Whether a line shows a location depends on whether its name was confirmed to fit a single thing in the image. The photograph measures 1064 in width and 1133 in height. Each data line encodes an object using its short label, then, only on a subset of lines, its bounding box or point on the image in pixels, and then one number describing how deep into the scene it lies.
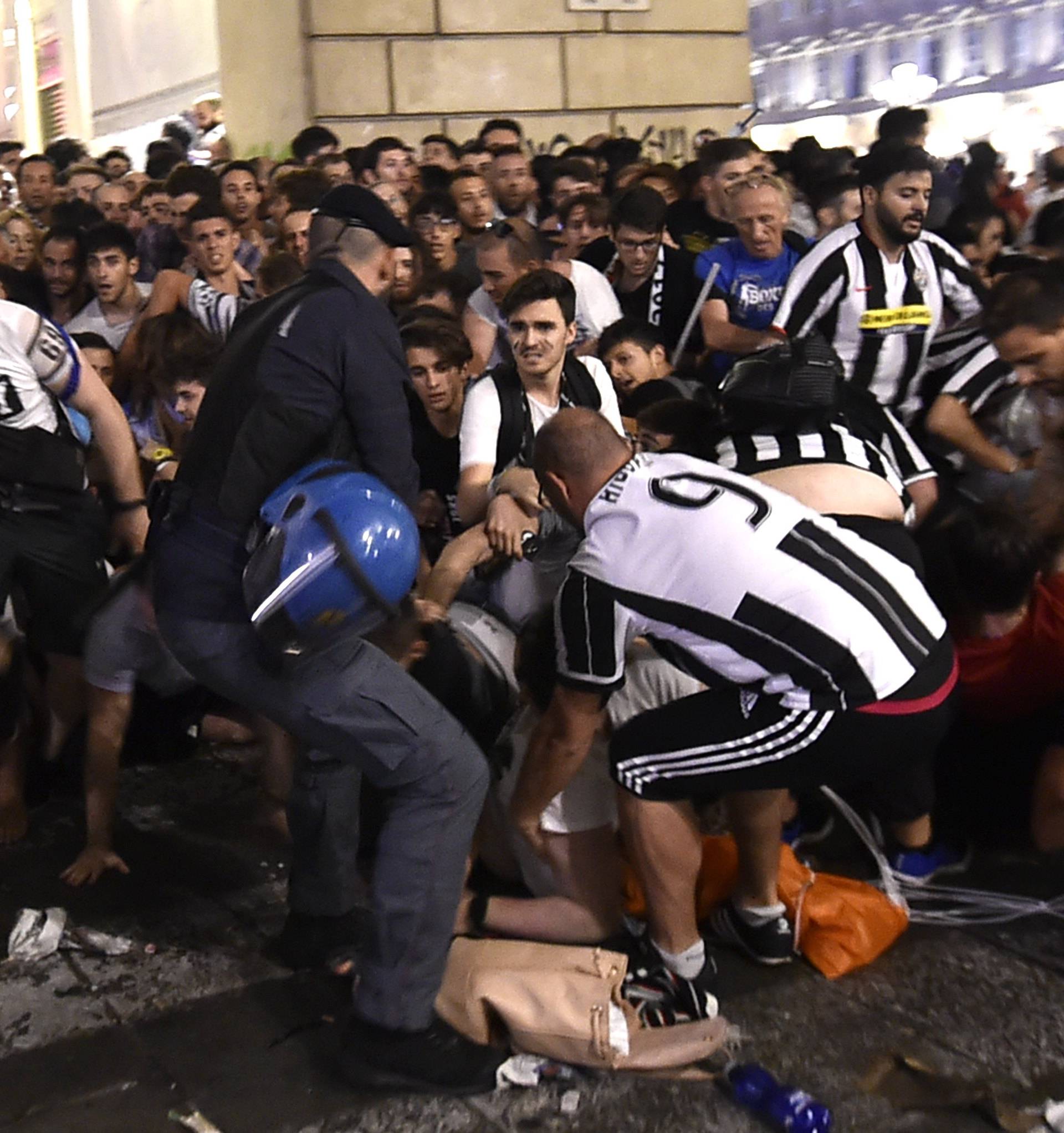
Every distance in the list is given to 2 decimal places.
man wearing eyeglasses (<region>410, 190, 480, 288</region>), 7.34
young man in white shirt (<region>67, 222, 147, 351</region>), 6.70
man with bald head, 3.24
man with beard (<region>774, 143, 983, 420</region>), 5.28
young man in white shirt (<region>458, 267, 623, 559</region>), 4.83
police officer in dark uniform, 3.15
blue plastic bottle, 2.99
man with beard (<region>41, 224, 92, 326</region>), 7.14
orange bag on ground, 3.70
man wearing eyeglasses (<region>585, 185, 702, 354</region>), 6.43
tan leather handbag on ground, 3.24
